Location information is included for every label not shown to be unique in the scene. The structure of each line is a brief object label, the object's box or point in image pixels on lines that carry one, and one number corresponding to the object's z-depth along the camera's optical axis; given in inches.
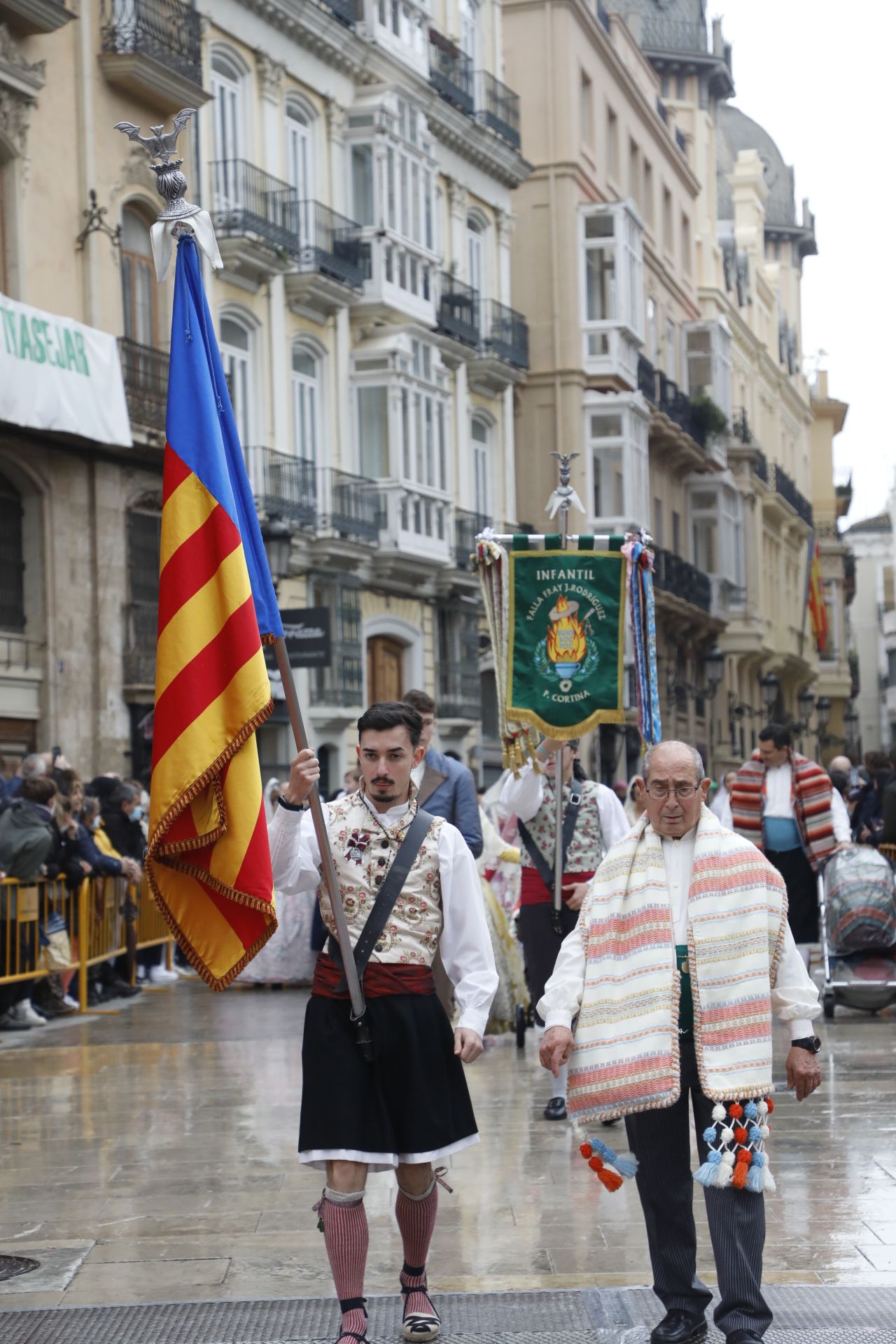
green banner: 417.7
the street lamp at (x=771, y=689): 1659.7
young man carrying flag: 227.9
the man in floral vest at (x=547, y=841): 394.6
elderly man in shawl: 216.2
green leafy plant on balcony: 1850.4
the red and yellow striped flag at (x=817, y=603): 2404.0
